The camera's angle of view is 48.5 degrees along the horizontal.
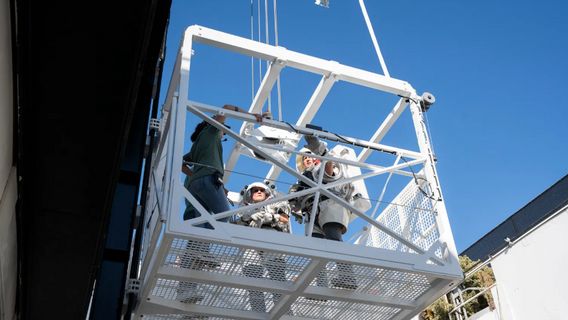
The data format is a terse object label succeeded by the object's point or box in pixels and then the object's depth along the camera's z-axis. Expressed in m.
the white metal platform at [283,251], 6.00
